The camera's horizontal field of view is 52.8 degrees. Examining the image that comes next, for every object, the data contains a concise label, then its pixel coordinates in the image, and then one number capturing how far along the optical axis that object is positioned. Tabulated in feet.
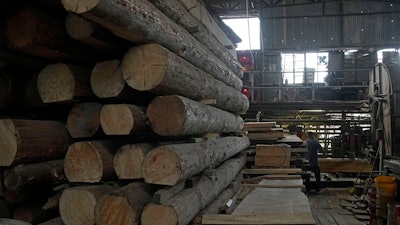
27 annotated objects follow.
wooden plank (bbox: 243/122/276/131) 33.76
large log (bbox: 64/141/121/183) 12.10
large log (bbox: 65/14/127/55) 11.04
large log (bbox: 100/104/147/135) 12.05
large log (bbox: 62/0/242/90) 9.55
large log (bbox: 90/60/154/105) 12.32
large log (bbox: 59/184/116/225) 11.93
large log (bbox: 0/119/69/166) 11.18
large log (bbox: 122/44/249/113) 11.84
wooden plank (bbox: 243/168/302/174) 27.78
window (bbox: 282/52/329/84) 74.38
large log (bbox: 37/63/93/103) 12.35
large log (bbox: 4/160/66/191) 11.71
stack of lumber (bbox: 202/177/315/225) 14.61
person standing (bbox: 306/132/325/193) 41.11
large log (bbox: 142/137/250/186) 12.01
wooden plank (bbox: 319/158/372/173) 41.32
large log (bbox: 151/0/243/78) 14.39
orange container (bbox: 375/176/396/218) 24.98
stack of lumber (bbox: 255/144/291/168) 29.76
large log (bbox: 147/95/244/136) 12.25
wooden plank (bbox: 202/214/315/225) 14.43
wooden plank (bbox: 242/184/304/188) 23.04
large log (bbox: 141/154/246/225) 11.69
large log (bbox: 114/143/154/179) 12.36
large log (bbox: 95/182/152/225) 11.37
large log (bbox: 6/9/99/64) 10.96
